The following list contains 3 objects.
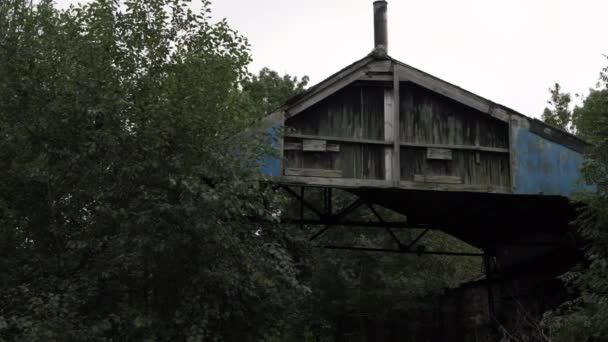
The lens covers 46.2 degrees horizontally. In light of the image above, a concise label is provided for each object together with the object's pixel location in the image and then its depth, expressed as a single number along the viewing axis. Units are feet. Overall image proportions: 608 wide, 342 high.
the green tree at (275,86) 104.68
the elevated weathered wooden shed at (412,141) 48.57
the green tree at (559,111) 128.67
